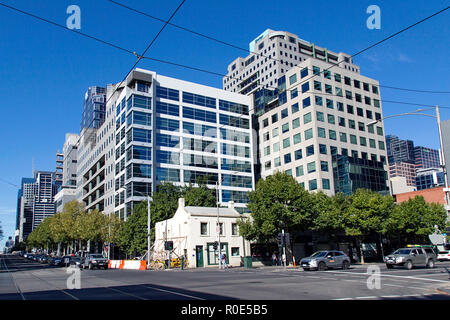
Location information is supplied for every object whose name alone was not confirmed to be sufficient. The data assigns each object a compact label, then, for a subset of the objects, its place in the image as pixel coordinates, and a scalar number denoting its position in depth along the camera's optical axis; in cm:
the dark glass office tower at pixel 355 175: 6656
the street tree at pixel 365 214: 4609
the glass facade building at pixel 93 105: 15725
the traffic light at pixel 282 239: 3496
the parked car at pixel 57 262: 5858
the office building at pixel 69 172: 14906
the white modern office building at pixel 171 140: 6938
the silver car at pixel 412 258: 2974
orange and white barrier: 4407
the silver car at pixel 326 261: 3002
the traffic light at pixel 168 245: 4344
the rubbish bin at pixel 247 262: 4094
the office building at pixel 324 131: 6738
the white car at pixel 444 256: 4677
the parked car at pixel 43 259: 7751
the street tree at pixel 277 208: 4072
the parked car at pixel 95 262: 4644
